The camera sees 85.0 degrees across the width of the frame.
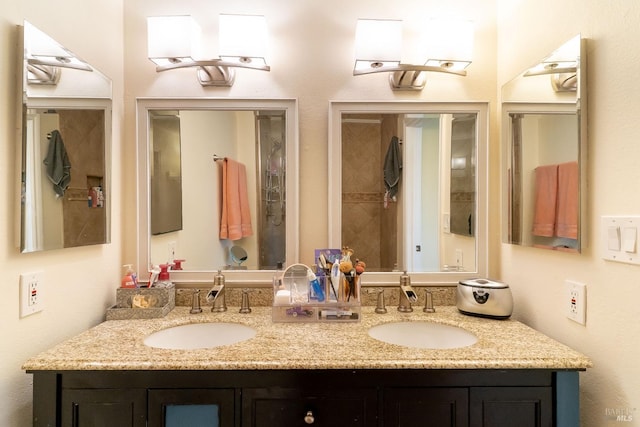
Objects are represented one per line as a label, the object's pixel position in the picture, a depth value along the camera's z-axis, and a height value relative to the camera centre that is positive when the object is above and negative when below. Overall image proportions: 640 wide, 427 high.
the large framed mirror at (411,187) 1.48 +0.10
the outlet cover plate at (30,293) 0.98 -0.24
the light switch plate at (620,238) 0.87 -0.08
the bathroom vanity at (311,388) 0.94 -0.49
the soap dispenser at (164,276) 1.43 -0.27
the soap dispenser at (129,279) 1.38 -0.27
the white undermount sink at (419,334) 1.28 -0.47
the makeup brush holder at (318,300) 1.29 -0.34
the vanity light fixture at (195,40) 1.36 +0.67
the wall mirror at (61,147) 0.98 +0.20
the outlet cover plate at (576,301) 1.04 -0.28
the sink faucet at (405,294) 1.38 -0.34
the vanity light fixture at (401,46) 1.38 +0.65
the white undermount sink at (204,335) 1.26 -0.46
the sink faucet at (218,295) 1.37 -0.34
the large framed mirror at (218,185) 1.47 +0.11
